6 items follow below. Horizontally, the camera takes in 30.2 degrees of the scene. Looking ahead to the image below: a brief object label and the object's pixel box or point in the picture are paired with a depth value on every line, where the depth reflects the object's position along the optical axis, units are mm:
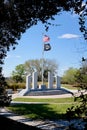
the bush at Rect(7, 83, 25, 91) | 25725
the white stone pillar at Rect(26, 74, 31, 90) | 20567
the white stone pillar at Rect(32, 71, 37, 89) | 20709
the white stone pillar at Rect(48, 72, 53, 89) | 21812
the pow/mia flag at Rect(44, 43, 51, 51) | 22162
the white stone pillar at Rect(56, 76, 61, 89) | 22180
